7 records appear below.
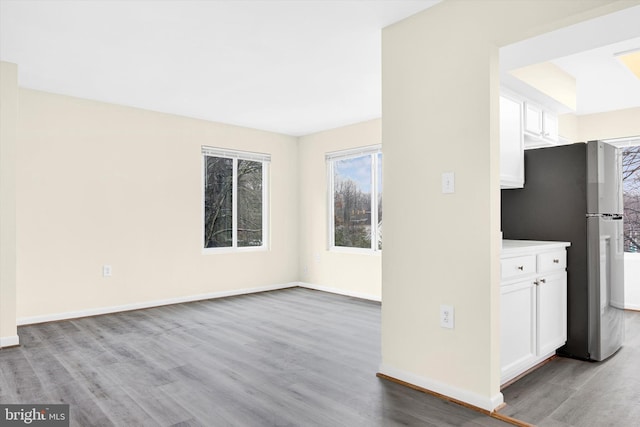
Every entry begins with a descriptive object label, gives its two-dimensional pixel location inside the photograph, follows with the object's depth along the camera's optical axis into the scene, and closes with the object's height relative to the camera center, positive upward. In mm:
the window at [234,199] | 5676 +218
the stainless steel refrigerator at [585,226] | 3016 -106
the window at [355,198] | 5621 +215
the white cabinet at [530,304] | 2500 -614
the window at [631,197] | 5117 +189
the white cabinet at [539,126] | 3242 +727
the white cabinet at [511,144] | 2906 +503
